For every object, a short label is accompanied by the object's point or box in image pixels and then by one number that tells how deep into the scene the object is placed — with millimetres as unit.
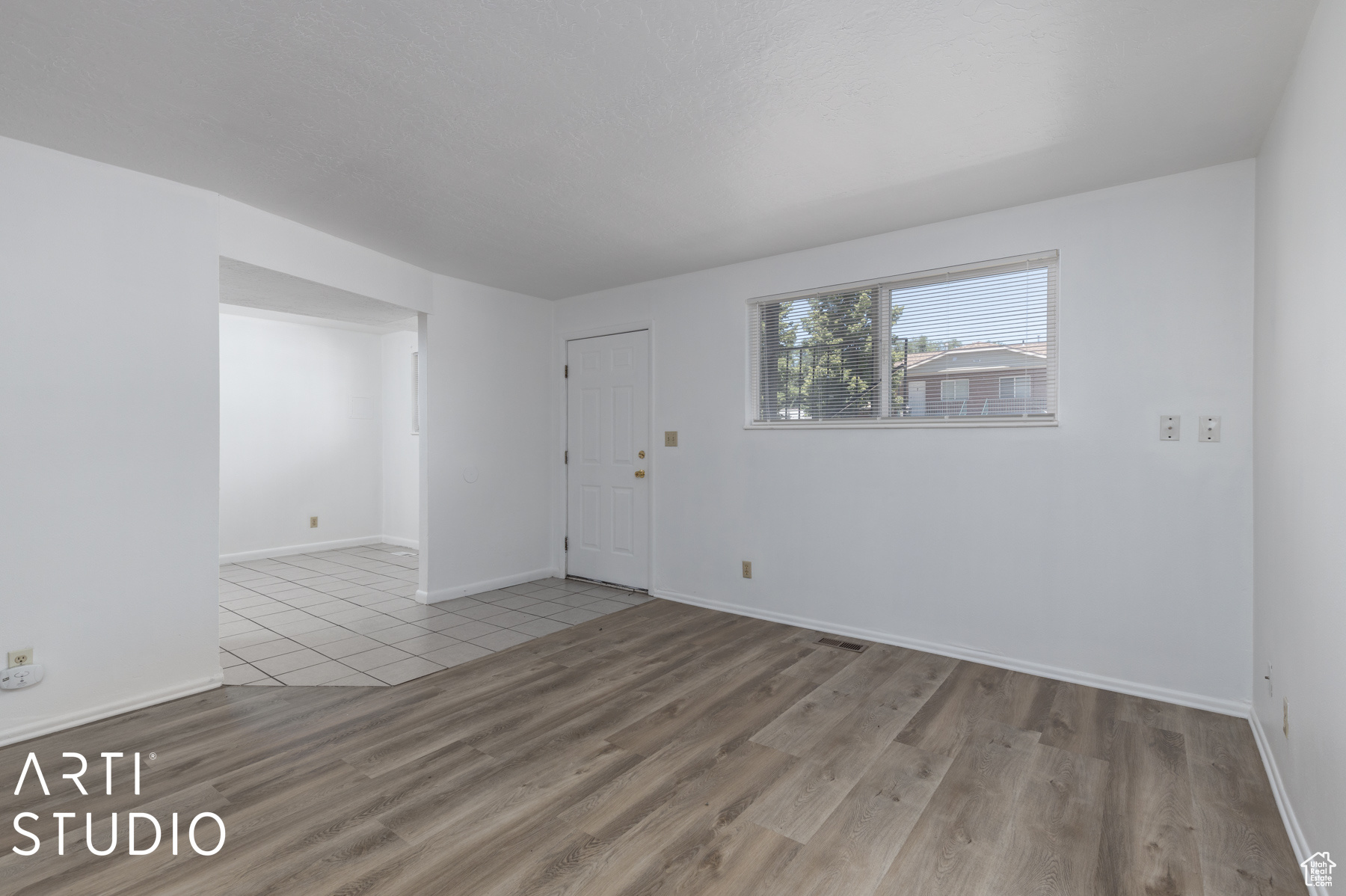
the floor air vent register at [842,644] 3720
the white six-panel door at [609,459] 5082
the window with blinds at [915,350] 3334
